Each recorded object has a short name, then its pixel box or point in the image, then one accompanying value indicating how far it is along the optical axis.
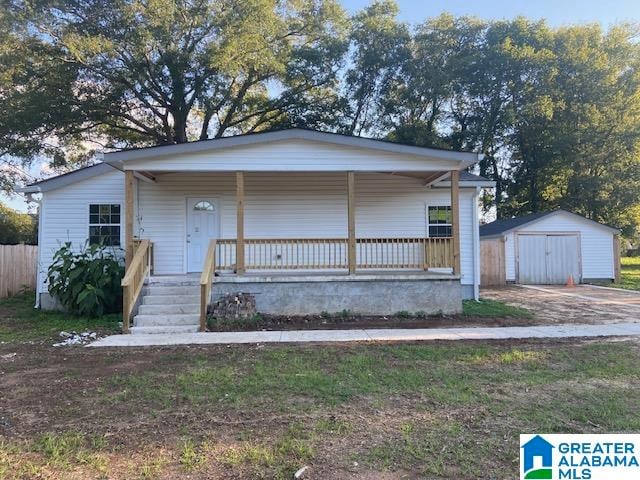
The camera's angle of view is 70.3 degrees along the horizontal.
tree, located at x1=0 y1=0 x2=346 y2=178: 17.67
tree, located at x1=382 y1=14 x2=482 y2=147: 26.12
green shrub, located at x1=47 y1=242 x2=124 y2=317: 9.70
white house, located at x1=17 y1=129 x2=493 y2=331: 9.83
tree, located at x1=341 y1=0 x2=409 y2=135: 25.48
